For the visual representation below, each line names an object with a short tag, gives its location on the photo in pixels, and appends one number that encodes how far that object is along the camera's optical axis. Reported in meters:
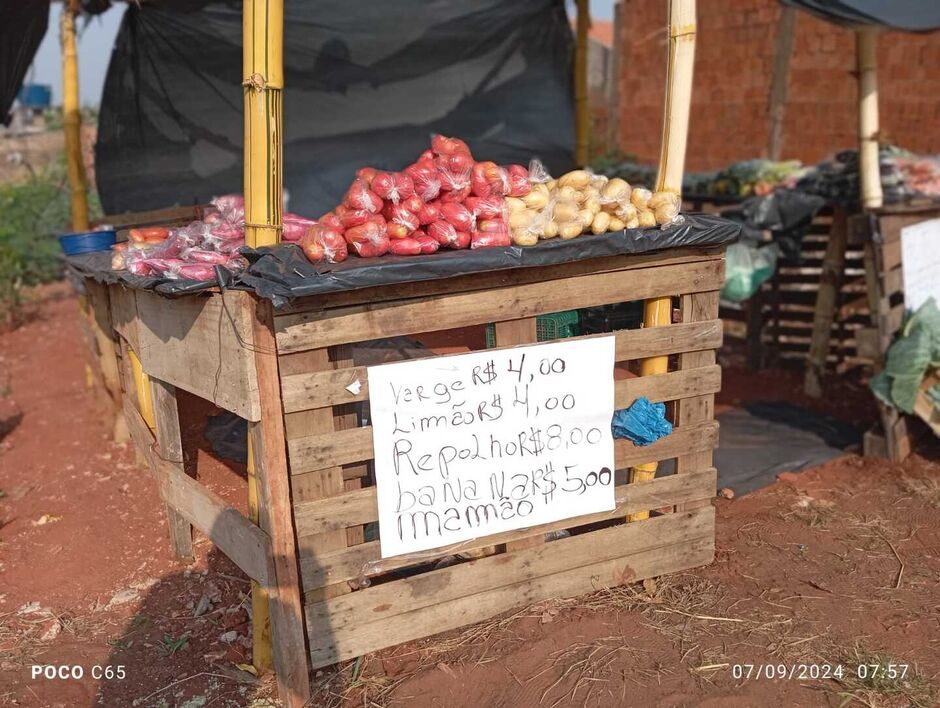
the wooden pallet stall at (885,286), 5.02
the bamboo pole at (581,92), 7.36
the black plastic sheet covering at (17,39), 5.43
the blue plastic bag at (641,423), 3.43
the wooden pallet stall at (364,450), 2.84
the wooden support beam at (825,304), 6.27
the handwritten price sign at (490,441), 3.03
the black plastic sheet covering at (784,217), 6.20
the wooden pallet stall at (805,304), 6.43
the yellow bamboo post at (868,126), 5.34
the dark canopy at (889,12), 4.35
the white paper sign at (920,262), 5.08
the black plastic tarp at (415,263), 2.65
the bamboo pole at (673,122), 3.53
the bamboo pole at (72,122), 6.49
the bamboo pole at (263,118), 2.89
